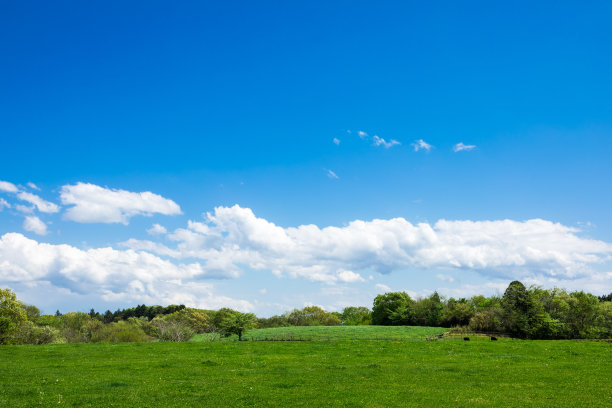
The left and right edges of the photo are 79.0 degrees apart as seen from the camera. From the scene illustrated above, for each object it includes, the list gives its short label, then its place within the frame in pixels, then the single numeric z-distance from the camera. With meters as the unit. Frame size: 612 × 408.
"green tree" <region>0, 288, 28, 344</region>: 53.50
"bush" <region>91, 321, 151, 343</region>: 64.94
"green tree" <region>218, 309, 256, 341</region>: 65.19
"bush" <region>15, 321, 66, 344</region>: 59.43
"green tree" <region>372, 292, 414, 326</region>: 110.31
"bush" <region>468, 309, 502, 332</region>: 70.62
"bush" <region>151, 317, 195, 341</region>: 68.19
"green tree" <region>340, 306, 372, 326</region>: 160.12
